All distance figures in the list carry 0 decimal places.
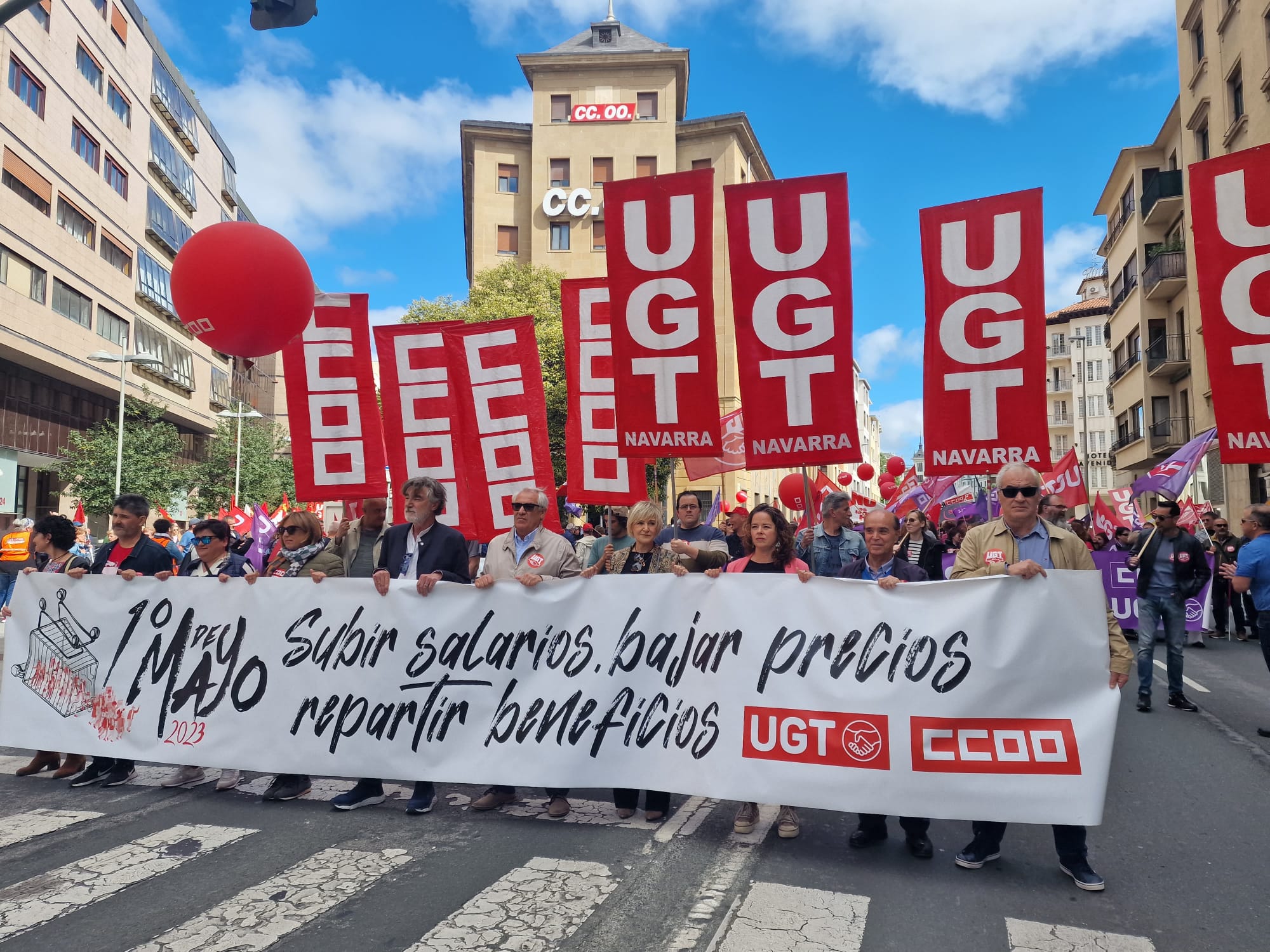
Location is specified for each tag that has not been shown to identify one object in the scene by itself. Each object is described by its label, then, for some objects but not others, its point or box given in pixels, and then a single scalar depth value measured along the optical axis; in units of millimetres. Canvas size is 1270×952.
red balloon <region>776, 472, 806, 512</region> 17406
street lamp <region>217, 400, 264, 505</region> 36478
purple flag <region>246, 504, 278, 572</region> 16892
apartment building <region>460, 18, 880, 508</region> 48250
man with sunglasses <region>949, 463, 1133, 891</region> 4277
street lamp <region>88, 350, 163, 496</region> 25234
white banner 4254
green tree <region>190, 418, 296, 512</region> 39219
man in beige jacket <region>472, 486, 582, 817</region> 5582
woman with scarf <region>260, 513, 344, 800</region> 5875
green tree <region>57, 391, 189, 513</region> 29281
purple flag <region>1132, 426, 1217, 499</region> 11609
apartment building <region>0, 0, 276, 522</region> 28516
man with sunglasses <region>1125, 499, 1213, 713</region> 8062
